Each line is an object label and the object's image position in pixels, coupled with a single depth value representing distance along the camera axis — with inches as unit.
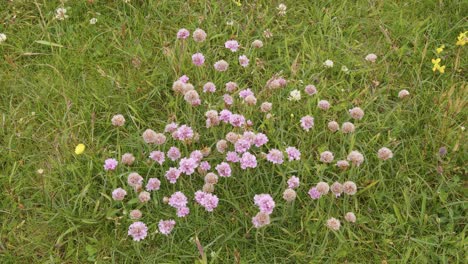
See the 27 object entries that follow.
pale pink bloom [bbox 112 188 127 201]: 101.0
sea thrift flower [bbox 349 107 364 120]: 114.1
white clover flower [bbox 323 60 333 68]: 128.4
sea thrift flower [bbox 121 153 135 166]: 106.0
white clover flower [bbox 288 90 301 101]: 118.7
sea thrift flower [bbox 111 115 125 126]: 111.8
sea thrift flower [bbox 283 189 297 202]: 98.1
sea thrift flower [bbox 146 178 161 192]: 101.9
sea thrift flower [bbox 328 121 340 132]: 111.2
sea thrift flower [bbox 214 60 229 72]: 123.8
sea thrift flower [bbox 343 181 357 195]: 100.3
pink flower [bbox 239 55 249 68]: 127.3
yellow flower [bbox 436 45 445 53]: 123.7
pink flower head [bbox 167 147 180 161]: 105.3
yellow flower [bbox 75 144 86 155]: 107.8
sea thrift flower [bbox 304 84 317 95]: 119.5
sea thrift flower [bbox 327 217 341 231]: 96.1
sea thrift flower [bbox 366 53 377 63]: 129.0
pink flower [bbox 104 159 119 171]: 105.0
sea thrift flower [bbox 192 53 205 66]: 121.7
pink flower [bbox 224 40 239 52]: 130.6
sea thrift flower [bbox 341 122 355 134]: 109.8
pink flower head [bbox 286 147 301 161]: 105.3
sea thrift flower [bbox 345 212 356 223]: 98.4
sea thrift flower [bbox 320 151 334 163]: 105.3
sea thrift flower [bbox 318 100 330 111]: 115.8
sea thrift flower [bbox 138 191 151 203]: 99.3
